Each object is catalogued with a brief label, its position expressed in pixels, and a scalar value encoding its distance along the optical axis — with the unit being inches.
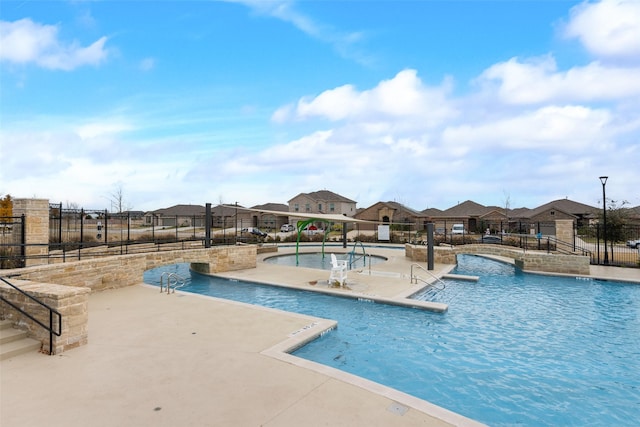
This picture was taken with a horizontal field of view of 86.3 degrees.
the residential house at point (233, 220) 2146.9
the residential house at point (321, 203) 2214.6
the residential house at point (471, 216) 1826.6
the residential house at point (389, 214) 1955.0
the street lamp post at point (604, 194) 622.4
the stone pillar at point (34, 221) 450.6
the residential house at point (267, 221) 2170.4
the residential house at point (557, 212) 1845.5
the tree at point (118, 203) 1536.7
